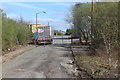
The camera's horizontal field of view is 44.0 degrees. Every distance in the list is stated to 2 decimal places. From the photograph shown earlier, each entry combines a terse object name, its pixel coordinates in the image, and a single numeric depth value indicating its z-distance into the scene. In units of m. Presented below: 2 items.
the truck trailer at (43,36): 30.64
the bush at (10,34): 16.90
